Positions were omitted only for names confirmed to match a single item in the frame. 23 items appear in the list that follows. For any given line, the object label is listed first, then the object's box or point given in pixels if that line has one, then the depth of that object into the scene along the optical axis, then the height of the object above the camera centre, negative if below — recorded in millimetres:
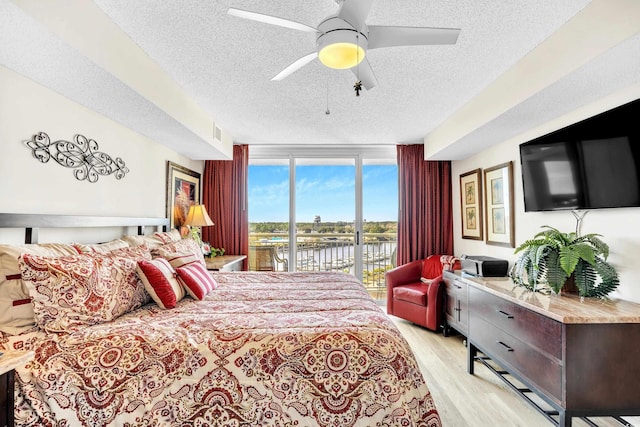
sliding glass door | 5105 +294
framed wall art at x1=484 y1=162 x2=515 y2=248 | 3463 +168
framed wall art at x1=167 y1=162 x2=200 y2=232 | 3928 +369
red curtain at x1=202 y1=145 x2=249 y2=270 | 4887 +300
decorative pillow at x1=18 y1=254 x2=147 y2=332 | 1572 -367
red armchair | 3785 -887
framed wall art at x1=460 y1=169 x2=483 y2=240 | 4113 +206
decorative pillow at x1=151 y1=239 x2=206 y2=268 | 2486 -277
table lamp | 4047 +9
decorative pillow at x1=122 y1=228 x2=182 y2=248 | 2729 -177
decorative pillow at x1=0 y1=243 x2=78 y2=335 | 1586 -393
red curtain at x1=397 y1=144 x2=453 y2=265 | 4832 +215
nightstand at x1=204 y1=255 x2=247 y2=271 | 3768 -539
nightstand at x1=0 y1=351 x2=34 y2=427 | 1204 -630
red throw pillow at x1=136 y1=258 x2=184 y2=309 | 2055 -415
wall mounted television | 2037 +408
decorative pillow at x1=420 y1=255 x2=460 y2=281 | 4103 -611
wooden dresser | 1783 -789
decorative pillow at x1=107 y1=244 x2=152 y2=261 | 2131 -229
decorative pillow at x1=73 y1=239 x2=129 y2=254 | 2082 -193
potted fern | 2094 -315
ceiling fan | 1571 +978
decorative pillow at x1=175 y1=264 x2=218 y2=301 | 2279 -451
